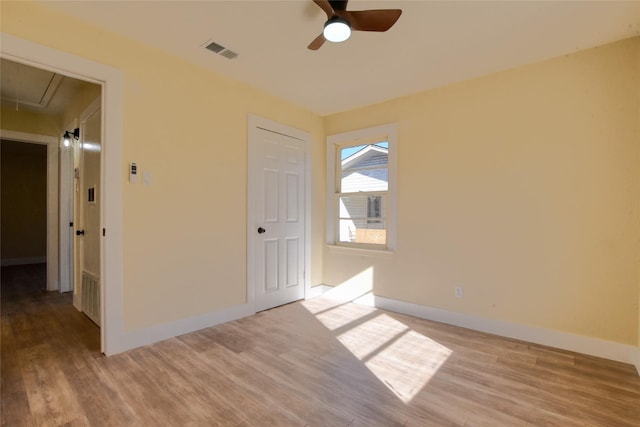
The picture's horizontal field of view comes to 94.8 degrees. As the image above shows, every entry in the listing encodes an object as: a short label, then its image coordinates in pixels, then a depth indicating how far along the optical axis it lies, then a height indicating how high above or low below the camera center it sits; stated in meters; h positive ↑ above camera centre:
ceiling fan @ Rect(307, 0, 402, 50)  1.75 +1.19
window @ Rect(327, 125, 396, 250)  3.58 +0.29
